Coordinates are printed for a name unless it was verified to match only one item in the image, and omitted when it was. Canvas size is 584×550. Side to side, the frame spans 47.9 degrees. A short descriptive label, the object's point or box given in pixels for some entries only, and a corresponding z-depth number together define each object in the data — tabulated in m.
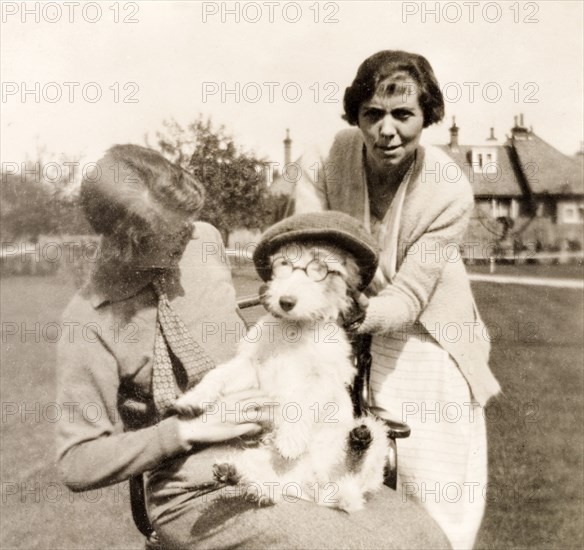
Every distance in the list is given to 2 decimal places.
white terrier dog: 1.99
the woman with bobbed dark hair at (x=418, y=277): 2.38
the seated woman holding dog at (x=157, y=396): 1.96
